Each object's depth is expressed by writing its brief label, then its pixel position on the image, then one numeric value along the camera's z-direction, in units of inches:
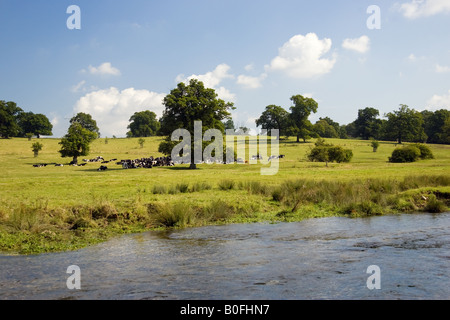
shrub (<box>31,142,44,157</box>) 2896.2
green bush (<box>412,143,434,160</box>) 2475.3
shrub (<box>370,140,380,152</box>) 3294.3
